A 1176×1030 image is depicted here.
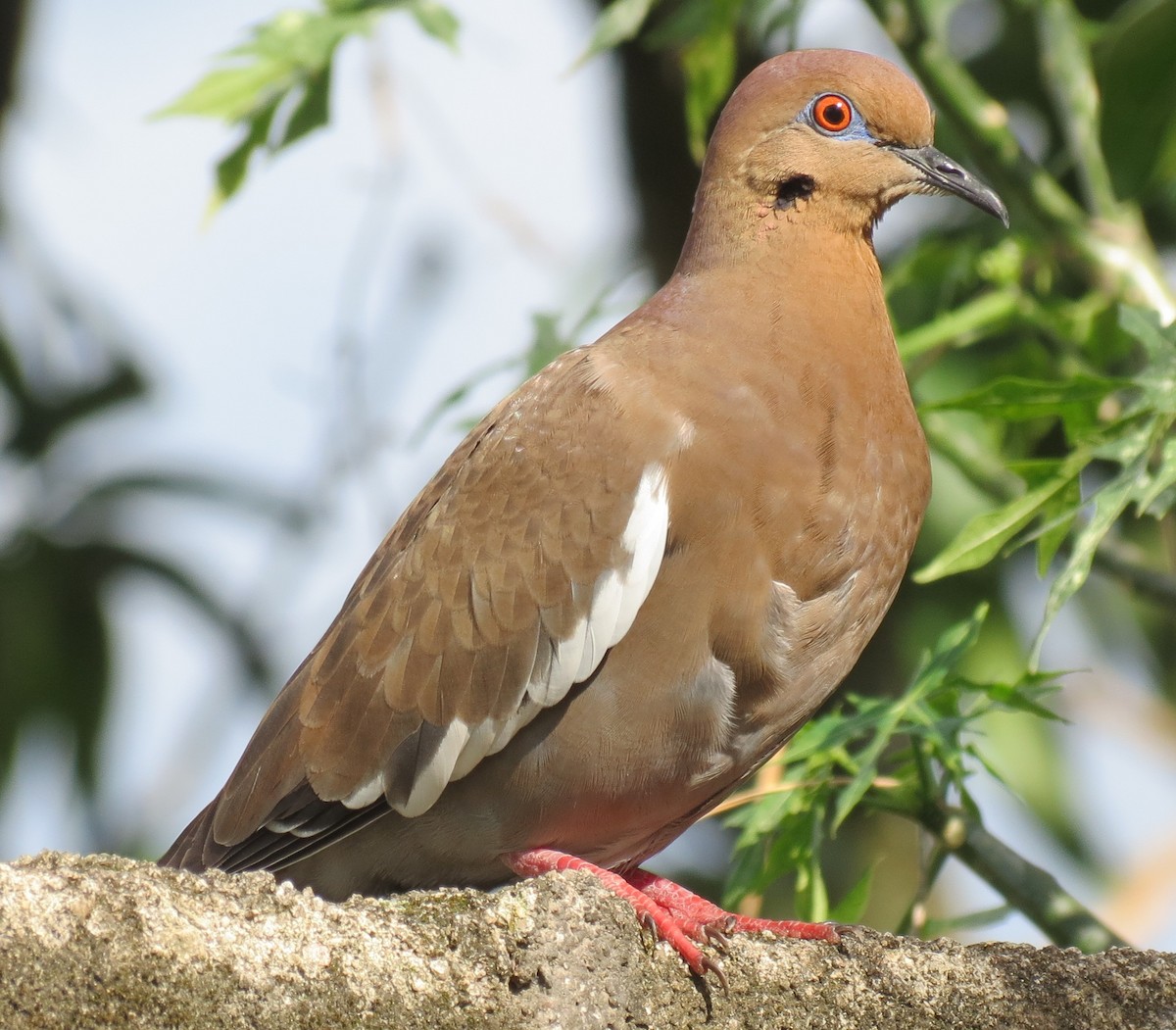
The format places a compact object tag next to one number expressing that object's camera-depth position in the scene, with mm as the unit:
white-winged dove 6172
